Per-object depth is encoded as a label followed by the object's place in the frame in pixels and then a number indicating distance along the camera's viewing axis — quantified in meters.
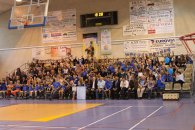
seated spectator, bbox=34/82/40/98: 20.30
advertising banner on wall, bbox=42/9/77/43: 24.25
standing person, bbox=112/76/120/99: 18.09
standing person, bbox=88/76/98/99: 18.74
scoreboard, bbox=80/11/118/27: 22.77
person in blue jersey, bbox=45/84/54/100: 19.78
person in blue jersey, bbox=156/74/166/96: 17.34
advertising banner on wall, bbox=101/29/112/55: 23.11
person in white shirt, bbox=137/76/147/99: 17.25
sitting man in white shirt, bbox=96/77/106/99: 18.50
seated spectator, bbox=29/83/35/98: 20.36
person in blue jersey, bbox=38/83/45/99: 20.19
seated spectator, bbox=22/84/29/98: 20.72
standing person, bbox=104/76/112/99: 18.28
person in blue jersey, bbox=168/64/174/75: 17.99
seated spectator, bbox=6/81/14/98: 21.38
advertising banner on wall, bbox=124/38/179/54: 21.31
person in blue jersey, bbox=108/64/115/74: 20.35
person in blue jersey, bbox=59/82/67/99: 19.27
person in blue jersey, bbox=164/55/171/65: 19.84
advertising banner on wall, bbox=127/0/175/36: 21.48
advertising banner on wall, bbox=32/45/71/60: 24.39
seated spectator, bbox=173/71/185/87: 16.77
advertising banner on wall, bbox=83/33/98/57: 23.42
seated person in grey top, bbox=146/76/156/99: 17.27
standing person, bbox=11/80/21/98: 20.90
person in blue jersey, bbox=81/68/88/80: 20.31
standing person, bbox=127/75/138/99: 17.73
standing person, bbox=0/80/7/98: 21.76
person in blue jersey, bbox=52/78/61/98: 19.52
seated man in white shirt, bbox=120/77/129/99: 17.83
